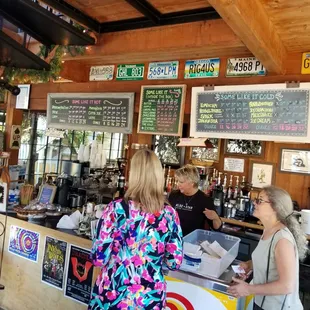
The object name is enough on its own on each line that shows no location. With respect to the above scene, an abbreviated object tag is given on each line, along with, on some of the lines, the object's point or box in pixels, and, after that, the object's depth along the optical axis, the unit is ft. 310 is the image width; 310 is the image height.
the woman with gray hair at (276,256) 5.45
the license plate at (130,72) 13.28
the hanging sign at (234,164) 16.40
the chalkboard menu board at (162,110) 11.64
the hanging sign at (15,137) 16.44
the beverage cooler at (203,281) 6.58
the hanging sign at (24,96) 15.90
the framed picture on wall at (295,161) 14.62
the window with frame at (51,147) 25.71
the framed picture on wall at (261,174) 15.47
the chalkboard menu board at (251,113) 9.63
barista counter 6.66
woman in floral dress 5.73
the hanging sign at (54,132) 16.19
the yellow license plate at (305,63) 10.03
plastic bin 6.77
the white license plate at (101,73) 14.17
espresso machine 12.09
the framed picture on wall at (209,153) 17.16
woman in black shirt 10.12
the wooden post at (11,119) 16.39
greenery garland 11.38
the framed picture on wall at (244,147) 15.90
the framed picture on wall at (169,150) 18.65
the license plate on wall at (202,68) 11.73
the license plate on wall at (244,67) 11.05
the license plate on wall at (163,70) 12.51
